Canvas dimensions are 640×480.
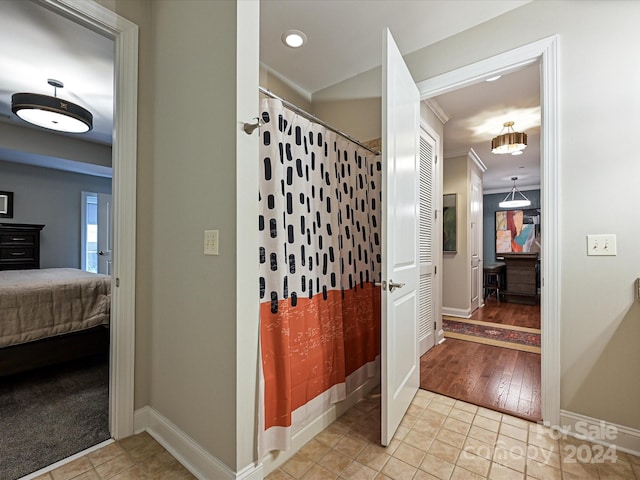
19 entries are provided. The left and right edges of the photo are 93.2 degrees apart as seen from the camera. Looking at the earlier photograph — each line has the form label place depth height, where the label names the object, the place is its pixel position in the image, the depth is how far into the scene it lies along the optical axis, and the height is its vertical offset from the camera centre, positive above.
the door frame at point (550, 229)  1.84 +0.08
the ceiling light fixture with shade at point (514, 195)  7.51 +1.17
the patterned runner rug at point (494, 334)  3.47 -1.18
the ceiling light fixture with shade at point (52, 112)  2.62 +1.16
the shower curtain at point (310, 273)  1.54 -0.20
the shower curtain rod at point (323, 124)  1.59 +0.77
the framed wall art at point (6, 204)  4.68 +0.53
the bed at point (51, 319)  2.30 -0.67
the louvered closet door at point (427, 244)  3.06 -0.03
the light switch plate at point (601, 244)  1.70 -0.01
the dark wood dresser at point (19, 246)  4.54 -0.11
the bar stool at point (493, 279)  6.43 -0.81
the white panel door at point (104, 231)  5.44 +0.15
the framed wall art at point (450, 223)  4.78 +0.29
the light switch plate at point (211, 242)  1.39 -0.01
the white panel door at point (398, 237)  1.69 +0.02
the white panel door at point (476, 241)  5.02 +0.01
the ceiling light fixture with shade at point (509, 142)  3.63 +1.22
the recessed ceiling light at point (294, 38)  2.29 +1.57
